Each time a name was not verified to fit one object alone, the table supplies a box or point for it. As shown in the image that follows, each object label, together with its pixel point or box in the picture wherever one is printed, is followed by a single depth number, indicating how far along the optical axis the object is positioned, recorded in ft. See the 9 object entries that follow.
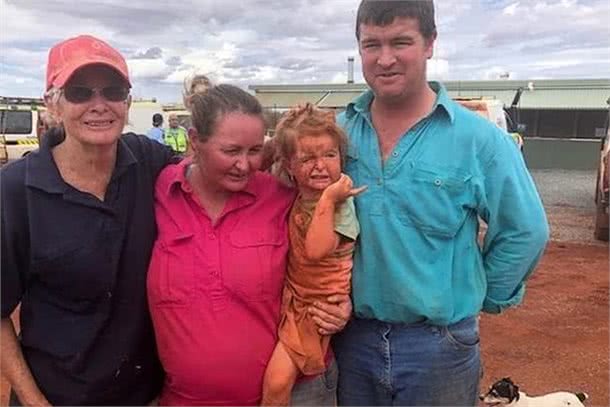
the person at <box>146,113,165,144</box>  49.74
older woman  6.71
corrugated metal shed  87.35
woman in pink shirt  7.11
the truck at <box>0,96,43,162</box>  57.88
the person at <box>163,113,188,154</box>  41.62
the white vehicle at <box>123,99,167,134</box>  75.99
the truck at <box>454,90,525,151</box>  46.98
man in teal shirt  7.41
